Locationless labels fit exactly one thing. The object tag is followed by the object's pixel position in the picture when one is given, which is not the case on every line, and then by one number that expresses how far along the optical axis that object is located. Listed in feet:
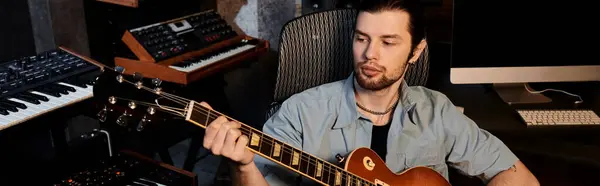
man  5.19
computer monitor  6.84
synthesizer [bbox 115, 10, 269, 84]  8.07
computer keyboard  6.54
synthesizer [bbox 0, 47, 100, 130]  6.08
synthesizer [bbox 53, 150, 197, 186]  5.96
